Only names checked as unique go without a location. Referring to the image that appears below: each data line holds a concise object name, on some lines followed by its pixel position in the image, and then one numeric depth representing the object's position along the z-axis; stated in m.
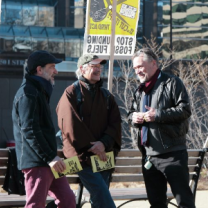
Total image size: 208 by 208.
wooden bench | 12.86
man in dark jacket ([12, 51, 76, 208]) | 9.52
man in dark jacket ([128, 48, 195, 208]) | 10.84
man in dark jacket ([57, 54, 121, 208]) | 10.61
